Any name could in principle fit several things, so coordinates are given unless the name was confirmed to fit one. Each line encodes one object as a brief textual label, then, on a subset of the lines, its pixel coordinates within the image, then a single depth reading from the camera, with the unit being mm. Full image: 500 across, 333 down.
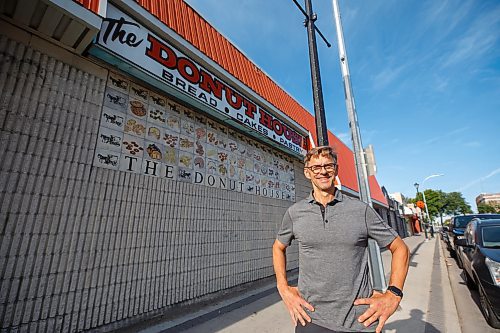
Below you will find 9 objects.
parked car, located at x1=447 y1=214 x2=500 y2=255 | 9648
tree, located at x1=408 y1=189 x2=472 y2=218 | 61909
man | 1662
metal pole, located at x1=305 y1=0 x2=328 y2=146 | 4062
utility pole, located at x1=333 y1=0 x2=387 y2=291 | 4270
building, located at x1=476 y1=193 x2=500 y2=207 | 120875
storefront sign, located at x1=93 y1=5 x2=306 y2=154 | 3695
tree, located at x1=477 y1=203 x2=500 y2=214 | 73462
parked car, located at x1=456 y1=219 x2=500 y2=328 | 3867
